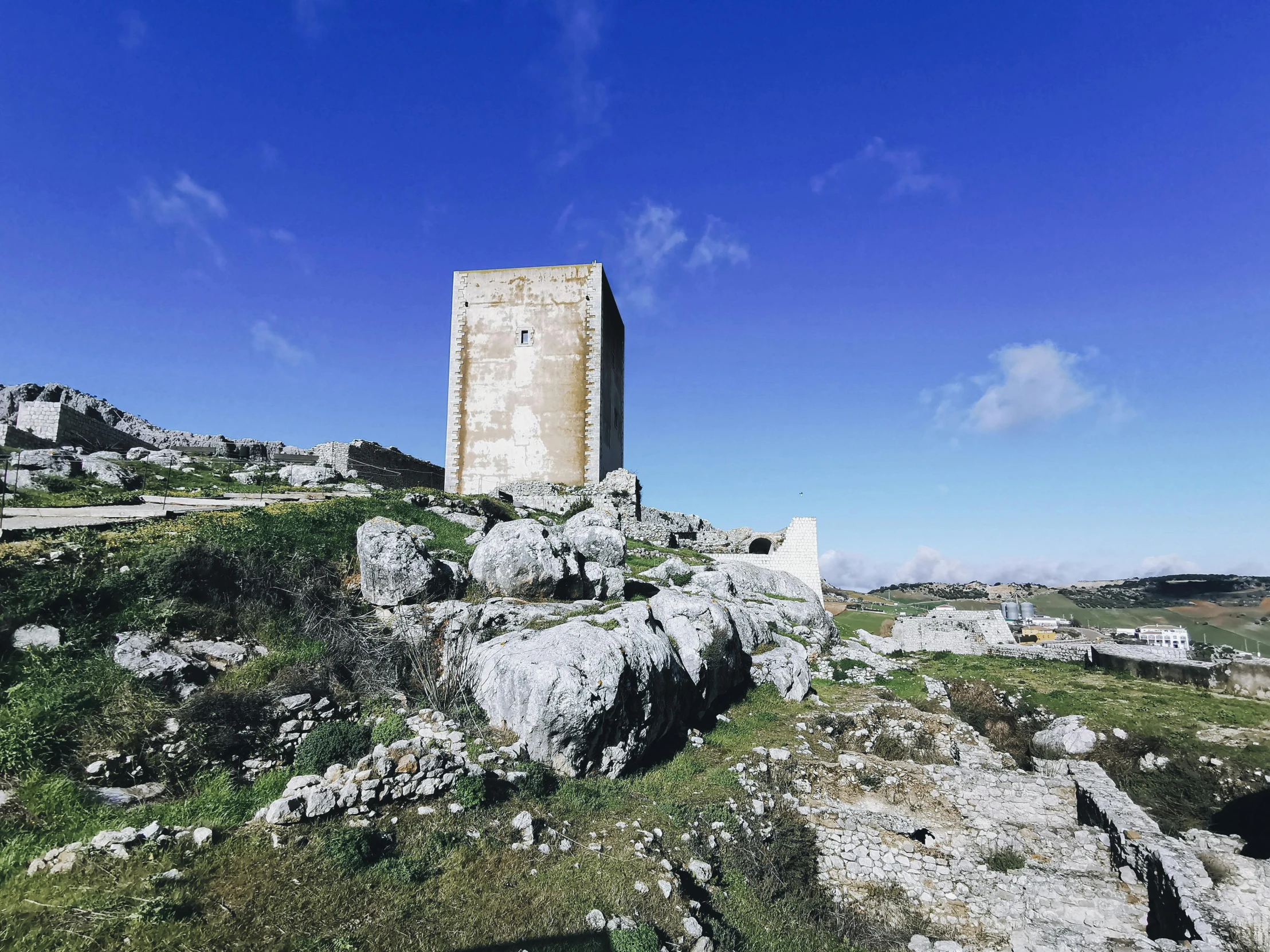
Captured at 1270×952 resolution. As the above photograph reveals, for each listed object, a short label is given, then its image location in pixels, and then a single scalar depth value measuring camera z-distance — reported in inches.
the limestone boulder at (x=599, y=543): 637.3
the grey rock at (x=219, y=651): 360.2
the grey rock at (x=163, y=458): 888.9
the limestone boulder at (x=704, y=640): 494.6
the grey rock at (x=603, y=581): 565.9
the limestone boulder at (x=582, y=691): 349.1
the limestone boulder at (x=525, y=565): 514.9
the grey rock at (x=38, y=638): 313.9
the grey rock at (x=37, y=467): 578.0
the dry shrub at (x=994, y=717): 558.6
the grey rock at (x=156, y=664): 324.2
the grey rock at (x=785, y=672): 578.6
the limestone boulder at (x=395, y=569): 480.7
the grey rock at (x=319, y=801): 260.4
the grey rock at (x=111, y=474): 661.3
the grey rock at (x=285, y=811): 253.0
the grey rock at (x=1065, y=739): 529.7
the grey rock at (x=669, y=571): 772.6
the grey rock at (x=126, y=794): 255.4
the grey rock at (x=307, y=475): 889.5
